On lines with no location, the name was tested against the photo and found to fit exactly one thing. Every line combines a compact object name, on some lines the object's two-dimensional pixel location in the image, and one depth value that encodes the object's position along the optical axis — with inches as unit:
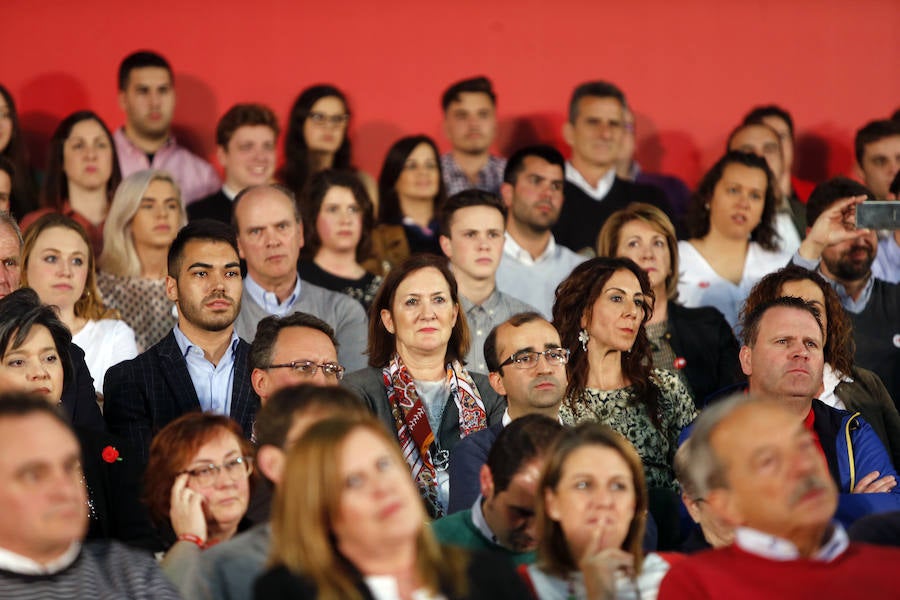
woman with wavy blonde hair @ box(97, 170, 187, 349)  404.5
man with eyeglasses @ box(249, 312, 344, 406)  321.7
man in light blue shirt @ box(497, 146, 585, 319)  437.1
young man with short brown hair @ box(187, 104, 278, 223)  456.4
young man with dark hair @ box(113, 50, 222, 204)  474.9
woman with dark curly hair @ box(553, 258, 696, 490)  340.5
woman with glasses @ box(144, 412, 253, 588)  266.7
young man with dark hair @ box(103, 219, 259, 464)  333.1
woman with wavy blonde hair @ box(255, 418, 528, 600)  207.0
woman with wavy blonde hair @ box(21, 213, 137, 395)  371.2
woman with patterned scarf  328.8
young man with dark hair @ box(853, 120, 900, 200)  485.7
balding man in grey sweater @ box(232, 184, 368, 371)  390.0
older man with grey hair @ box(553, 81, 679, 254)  474.0
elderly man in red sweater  228.7
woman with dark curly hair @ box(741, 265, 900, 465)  358.0
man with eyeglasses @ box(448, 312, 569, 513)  322.0
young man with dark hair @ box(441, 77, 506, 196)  494.0
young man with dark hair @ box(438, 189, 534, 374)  397.7
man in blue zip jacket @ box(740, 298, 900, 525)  323.6
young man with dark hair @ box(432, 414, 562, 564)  264.1
